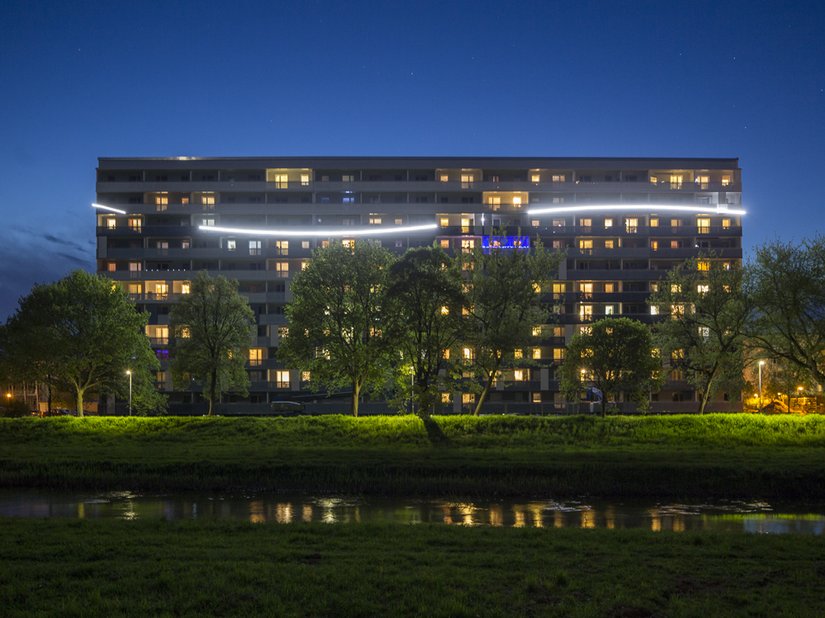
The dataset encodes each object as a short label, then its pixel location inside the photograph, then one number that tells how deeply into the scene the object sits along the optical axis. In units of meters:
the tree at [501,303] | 60.84
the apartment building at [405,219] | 111.00
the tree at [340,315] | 64.19
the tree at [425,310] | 56.72
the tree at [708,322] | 66.62
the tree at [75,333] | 69.50
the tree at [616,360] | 62.19
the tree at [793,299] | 57.59
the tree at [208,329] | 71.75
